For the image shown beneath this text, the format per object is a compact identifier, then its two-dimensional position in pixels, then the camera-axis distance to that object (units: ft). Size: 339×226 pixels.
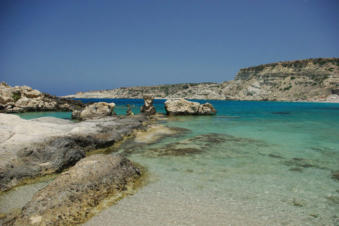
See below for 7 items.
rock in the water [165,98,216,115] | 114.32
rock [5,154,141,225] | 15.17
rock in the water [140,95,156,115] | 114.56
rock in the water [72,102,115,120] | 90.53
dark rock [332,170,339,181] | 24.47
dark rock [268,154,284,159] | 33.53
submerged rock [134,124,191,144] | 46.82
